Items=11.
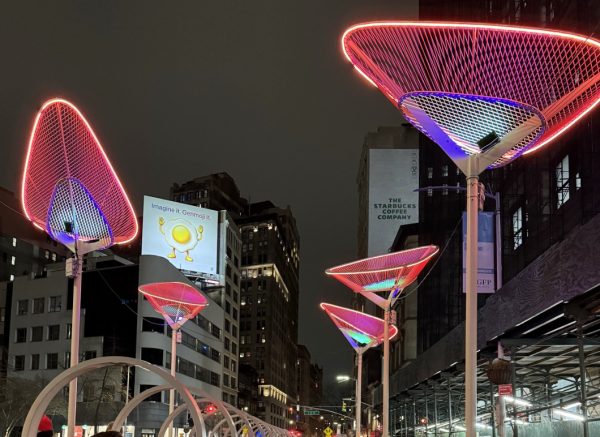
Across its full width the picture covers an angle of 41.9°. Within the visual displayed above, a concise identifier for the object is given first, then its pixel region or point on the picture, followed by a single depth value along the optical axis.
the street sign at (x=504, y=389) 14.62
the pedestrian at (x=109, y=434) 6.15
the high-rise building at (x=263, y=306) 179.12
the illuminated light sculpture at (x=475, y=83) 12.02
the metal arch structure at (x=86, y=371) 7.21
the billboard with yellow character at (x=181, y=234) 87.62
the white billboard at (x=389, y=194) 136.75
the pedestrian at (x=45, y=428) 9.09
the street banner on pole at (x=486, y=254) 23.25
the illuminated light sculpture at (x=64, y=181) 18.30
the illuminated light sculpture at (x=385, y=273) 31.55
